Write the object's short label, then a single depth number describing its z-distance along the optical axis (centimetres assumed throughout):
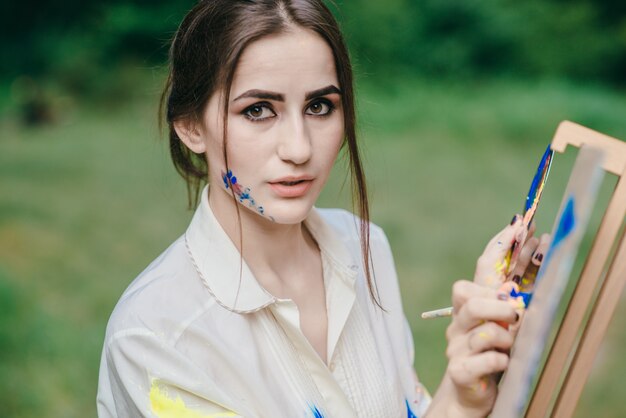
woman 129
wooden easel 100
